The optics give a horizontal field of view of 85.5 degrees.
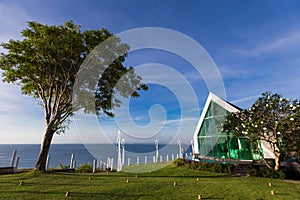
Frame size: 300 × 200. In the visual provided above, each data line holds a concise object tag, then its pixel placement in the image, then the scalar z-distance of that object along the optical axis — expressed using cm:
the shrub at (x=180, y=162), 1445
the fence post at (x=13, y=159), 1079
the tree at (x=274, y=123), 986
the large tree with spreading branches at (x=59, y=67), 1012
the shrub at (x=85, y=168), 1343
